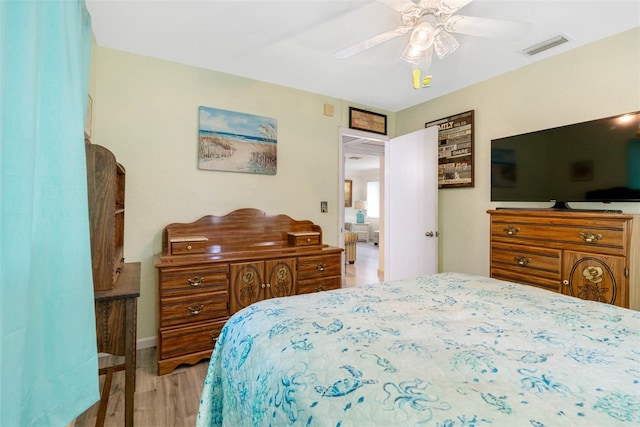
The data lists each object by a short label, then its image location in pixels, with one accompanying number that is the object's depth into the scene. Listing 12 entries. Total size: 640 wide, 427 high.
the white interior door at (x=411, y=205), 3.24
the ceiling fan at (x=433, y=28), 1.60
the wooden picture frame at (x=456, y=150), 3.11
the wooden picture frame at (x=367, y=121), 3.60
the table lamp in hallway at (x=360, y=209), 10.34
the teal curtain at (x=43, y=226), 0.63
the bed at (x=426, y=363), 0.63
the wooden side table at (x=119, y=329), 1.40
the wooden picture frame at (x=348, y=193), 10.50
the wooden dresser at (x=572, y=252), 1.79
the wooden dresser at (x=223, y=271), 2.16
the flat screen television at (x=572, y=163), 1.95
